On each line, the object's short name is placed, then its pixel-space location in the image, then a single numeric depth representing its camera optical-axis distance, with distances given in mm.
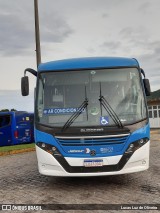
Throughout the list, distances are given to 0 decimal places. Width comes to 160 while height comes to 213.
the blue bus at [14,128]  19359
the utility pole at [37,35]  16766
